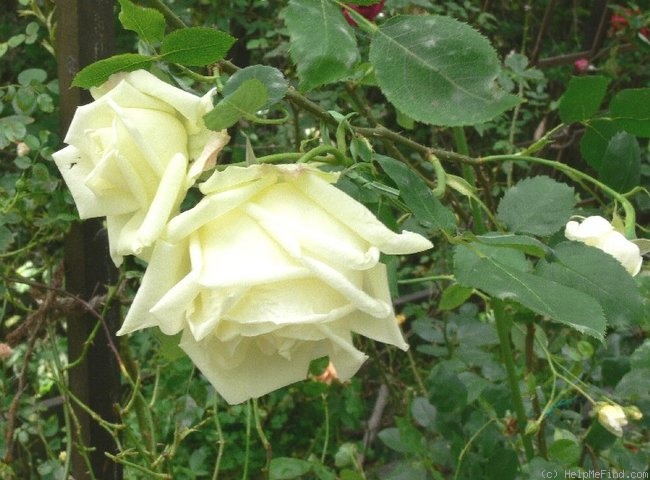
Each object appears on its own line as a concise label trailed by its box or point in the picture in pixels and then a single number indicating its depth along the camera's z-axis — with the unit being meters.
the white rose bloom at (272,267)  0.38
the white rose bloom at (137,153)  0.40
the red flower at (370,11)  0.88
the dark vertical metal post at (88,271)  0.91
